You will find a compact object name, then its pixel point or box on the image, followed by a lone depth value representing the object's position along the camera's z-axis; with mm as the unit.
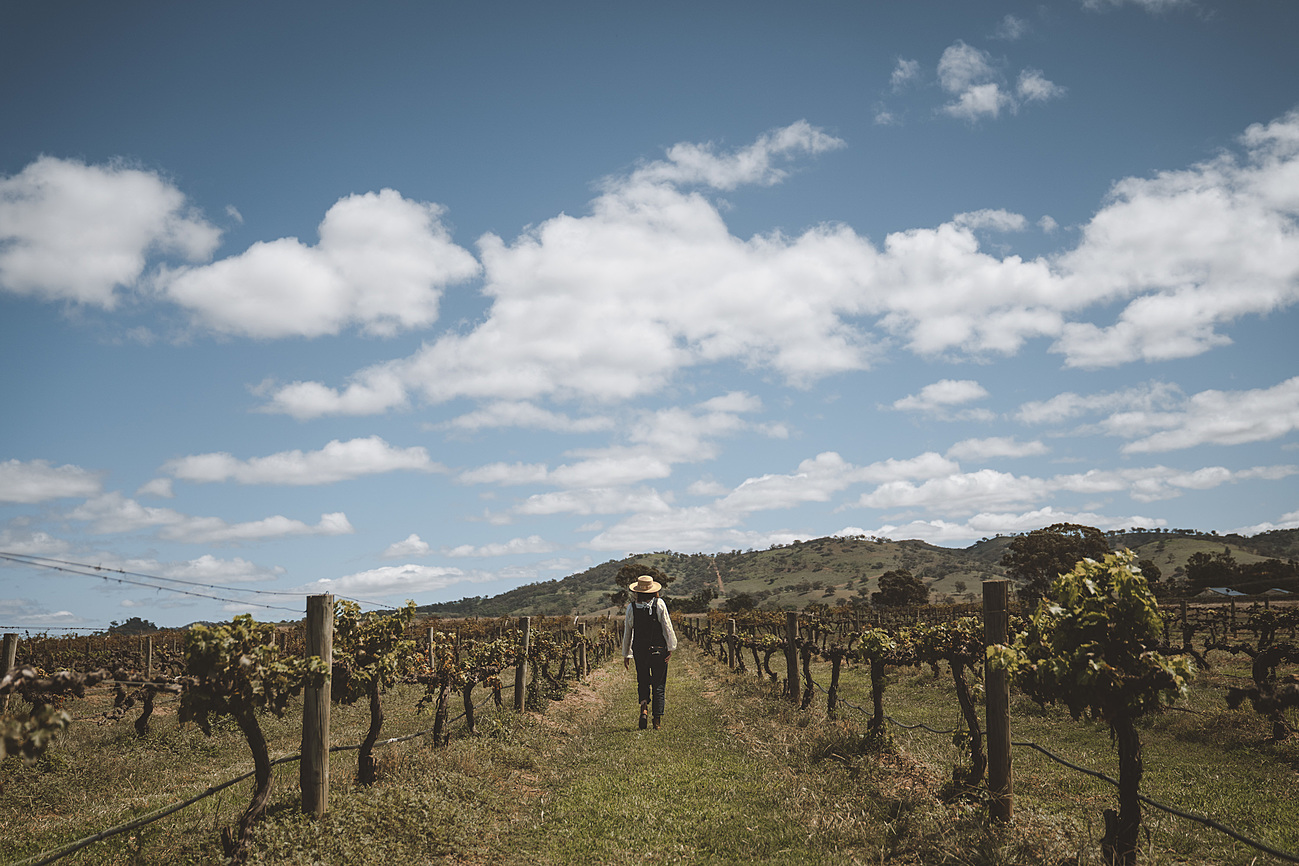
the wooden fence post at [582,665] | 25675
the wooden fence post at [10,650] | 12906
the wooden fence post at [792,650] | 15375
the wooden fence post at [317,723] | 6645
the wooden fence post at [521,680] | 14723
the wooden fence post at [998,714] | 6617
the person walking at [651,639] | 12031
